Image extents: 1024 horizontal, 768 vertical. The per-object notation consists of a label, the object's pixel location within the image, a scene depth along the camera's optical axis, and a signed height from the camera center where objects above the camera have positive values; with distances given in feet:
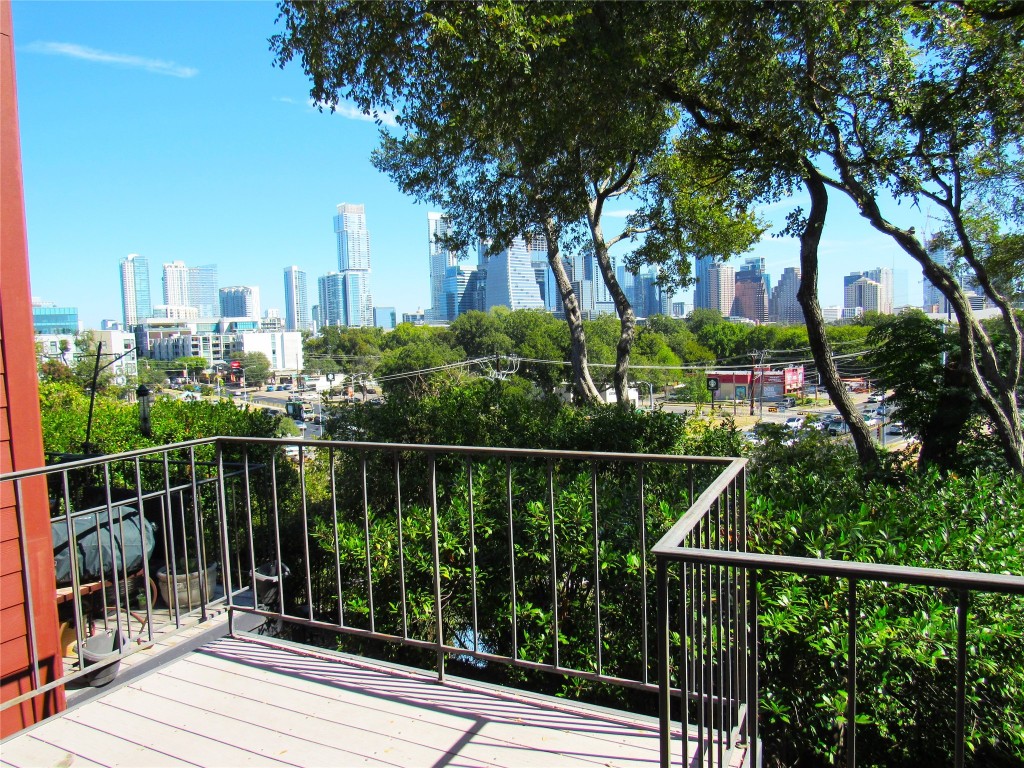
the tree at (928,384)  24.73 -2.39
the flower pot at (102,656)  9.92 -4.83
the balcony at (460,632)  6.68 -4.86
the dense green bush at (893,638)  7.72 -3.85
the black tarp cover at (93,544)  13.29 -3.97
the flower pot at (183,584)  15.88 -5.78
